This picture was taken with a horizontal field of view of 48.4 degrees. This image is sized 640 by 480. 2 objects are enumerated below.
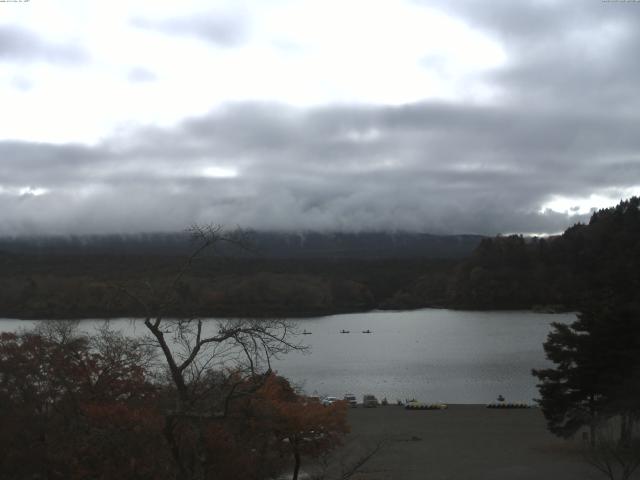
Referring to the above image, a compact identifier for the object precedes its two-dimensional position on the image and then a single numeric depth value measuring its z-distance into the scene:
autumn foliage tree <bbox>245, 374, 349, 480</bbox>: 13.12
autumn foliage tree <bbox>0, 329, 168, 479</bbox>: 9.45
